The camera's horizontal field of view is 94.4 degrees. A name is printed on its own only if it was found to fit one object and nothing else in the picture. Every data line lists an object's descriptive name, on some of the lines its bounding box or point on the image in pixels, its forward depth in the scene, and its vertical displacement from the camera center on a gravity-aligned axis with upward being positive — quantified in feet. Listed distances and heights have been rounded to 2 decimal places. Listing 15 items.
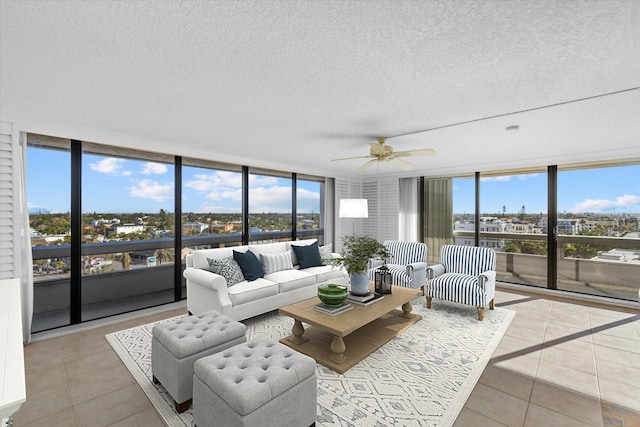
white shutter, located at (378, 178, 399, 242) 23.68 +0.28
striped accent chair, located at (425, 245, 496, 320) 12.94 -3.07
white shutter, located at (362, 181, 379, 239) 24.97 +0.37
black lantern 12.54 -2.92
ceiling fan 11.44 +2.42
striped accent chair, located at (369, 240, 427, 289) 15.42 -2.89
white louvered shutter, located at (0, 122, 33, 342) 10.32 -0.29
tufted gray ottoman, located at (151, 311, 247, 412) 7.11 -3.39
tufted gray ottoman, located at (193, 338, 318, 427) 5.50 -3.47
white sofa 11.63 -3.28
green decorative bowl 10.42 -2.93
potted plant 11.64 -1.83
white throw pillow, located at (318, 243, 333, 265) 17.08 -2.40
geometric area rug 7.08 -4.76
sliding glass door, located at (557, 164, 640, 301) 15.58 -1.00
